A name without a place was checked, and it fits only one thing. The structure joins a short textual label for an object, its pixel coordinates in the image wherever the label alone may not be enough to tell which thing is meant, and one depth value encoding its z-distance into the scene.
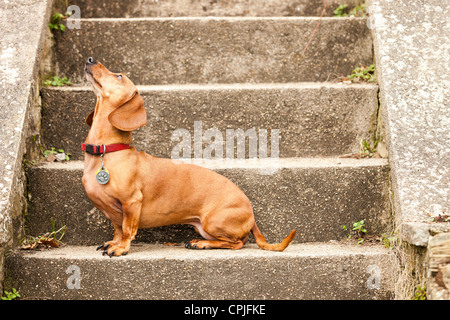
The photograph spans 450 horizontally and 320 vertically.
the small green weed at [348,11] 3.93
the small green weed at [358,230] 2.97
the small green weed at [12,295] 2.61
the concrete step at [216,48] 3.62
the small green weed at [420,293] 2.37
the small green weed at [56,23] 3.61
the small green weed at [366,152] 3.25
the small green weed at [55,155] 3.17
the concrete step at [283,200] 2.97
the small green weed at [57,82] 3.43
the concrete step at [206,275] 2.61
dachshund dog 2.71
